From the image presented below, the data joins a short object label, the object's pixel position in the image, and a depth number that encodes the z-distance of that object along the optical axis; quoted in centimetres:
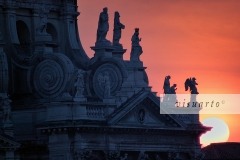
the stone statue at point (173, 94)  10792
